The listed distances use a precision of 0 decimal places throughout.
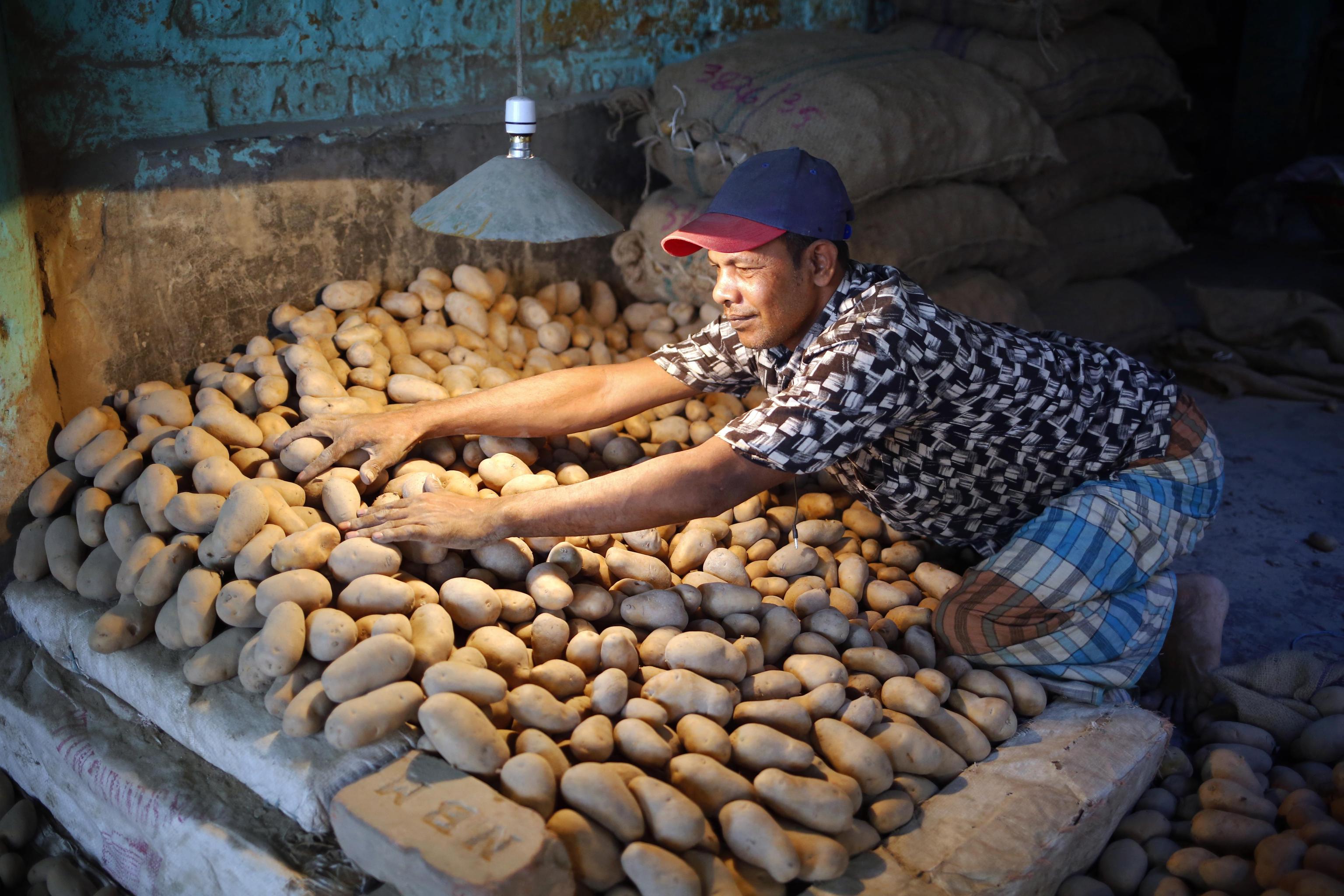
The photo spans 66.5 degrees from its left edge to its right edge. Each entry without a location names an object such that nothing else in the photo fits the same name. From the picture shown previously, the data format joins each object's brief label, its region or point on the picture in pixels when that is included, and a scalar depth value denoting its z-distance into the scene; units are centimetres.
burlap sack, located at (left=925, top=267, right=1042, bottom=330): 363
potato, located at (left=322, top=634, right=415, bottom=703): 175
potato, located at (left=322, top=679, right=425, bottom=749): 168
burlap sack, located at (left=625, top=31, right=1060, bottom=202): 310
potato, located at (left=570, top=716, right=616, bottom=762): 174
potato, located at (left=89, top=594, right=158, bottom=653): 202
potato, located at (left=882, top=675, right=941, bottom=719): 200
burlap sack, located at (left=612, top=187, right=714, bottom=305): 332
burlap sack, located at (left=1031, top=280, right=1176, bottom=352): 436
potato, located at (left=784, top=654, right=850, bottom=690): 201
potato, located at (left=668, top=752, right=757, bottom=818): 172
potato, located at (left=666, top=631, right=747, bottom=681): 194
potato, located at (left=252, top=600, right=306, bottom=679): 181
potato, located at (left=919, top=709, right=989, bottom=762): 202
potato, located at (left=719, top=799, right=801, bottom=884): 162
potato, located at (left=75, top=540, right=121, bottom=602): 217
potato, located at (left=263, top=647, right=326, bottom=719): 182
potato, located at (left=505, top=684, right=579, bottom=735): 177
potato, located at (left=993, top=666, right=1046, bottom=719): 216
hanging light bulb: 201
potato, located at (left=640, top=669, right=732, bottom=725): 187
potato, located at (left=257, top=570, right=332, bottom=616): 190
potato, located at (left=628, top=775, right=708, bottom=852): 162
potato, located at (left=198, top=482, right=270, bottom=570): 203
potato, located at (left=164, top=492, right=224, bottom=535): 210
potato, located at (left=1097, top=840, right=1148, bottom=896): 191
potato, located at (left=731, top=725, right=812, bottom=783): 180
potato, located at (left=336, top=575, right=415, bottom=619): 192
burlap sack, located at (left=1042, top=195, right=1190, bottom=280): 445
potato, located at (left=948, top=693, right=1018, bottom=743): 207
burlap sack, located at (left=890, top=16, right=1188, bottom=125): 389
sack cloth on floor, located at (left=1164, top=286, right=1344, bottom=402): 431
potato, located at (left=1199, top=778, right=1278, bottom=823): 200
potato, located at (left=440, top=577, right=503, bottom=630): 198
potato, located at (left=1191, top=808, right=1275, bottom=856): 193
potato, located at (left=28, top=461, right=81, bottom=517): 232
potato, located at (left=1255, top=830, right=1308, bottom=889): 180
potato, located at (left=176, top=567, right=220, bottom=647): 197
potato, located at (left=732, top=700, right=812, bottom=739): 190
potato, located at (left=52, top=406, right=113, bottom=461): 239
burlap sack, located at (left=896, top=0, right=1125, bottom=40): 387
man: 200
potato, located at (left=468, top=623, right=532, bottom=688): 190
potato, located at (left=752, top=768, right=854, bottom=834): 170
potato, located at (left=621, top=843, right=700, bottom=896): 153
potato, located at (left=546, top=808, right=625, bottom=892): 157
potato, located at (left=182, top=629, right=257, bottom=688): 193
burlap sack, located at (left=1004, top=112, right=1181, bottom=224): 414
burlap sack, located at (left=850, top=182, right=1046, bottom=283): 334
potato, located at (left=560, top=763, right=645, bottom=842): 161
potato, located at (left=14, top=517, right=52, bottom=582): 228
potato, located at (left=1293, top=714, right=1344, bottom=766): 222
